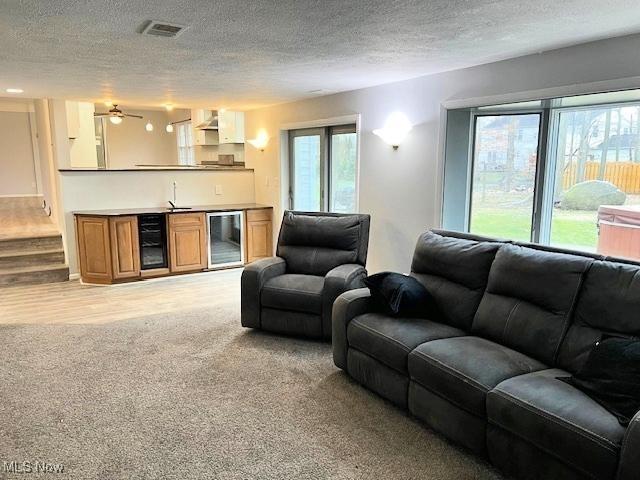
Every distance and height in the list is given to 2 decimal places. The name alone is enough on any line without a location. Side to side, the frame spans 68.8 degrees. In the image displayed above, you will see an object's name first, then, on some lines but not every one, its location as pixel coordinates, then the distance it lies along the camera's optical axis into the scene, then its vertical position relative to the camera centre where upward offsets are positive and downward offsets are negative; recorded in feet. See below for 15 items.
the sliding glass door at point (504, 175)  12.83 -0.22
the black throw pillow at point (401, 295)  9.93 -2.73
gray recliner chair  12.33 -2.98
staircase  18.76 -3.64
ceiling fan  22.80 +2.61
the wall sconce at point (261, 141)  22.25 +1.26
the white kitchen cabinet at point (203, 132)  28.24 +2.16
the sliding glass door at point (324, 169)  18.20 -0.07
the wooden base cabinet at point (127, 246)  18.38 -3.19
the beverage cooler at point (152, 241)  19.17 -3.03
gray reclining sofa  6.25 -3.26
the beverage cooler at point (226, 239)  20.88 -3.25
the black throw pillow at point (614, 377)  6.27 -3.00
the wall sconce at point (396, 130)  14.52 +1.14
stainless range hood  27.47 +2.75
